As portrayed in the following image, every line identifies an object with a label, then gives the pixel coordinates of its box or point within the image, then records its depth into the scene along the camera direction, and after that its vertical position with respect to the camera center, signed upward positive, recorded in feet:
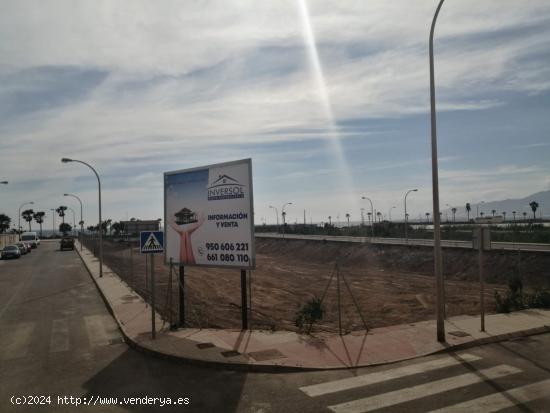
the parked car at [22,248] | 185.12 -4.85
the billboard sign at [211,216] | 39.81 +1.27
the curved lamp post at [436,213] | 35.78 +0.82
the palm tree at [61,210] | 442.75 +22.24
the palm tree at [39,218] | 476.91 +16.67
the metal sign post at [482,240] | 38.06 -1.38
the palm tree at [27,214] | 463.83 +20.39
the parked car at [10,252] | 157.28 -5.40
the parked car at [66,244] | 218.79 -4.55
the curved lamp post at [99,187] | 88.46 +8.85
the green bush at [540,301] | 49.65 -8.31
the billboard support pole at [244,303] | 40.73 -6.28
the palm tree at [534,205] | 382.75 +13.11
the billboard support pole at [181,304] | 42.39 -6.56
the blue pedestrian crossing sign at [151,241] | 38.96 -0.75
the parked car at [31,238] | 248.59 -1.60
